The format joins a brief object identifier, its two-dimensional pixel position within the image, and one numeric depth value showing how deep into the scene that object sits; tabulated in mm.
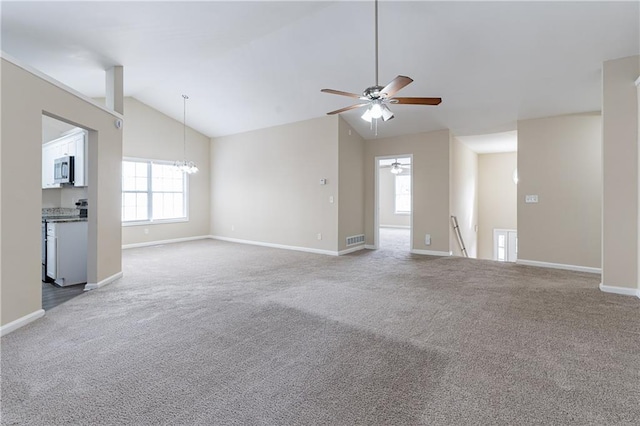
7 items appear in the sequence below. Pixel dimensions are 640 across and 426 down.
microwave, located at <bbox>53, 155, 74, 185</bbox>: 4965
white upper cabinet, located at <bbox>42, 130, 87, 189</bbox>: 4812
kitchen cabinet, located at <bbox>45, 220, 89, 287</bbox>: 4289
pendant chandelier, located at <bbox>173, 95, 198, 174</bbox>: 7361
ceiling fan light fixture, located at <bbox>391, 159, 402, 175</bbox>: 10377
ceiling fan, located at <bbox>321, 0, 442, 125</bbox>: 3100
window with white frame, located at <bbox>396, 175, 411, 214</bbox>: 12508
